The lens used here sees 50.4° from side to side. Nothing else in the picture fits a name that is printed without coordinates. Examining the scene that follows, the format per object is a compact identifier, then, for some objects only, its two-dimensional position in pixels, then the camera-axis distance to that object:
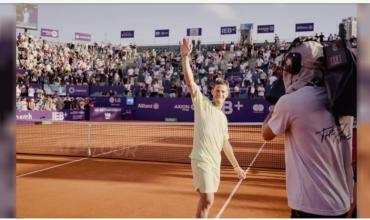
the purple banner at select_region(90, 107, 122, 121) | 25.94
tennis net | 11.67
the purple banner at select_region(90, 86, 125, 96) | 28.12
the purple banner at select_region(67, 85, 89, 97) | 27.77
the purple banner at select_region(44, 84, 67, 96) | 25.50
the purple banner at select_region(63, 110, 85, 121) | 24.12
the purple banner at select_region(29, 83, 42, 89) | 24.64
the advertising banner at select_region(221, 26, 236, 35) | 36.56
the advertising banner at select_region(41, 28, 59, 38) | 41.00
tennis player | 4.25
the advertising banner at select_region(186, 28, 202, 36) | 36.78
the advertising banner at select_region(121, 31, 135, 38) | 41.06
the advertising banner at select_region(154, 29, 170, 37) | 40.41
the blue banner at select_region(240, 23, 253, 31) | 34.84
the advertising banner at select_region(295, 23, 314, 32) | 35.19
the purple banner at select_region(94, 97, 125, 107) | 27.29
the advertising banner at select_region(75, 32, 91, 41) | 49.59
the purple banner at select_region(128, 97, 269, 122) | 23.52
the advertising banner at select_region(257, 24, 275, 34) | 37.97
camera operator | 2.23
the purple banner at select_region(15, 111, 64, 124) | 21.02
